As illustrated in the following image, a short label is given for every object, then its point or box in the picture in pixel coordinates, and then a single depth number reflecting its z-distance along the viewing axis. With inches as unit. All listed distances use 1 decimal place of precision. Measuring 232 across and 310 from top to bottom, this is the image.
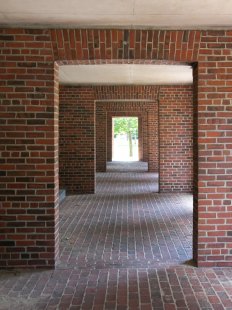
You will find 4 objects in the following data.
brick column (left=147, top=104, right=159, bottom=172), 650.2
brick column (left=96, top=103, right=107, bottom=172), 688.4
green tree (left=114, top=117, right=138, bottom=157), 1221.1
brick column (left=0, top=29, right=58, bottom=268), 197.2
